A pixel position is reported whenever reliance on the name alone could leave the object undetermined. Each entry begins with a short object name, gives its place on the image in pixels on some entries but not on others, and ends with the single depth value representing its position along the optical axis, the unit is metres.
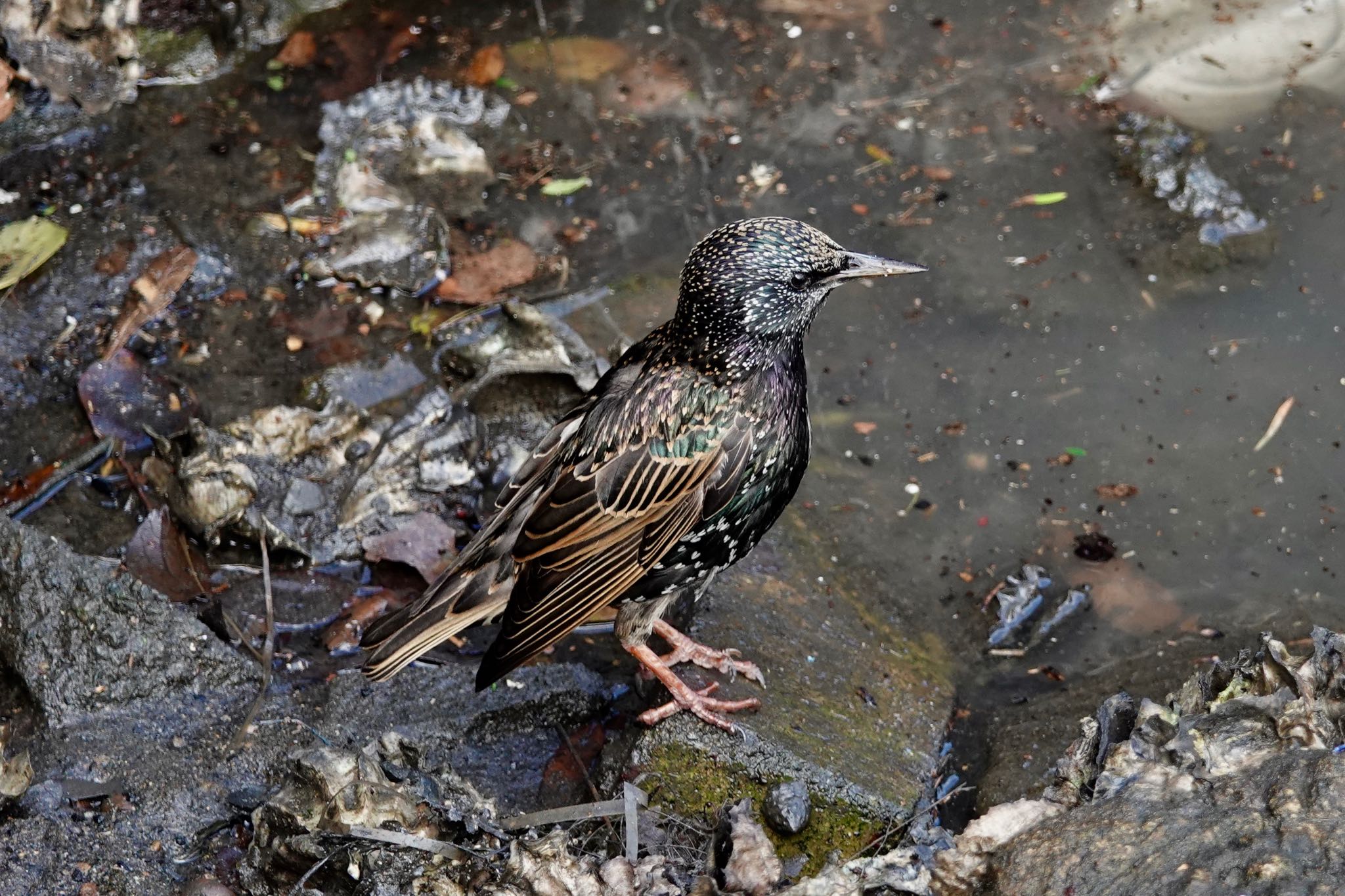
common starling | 6.41
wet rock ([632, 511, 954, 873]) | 6.46
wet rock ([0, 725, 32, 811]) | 5.87
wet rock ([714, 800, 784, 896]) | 5.16
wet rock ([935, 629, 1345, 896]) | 4.28
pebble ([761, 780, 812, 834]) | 6.24
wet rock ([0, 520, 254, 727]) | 6.62
